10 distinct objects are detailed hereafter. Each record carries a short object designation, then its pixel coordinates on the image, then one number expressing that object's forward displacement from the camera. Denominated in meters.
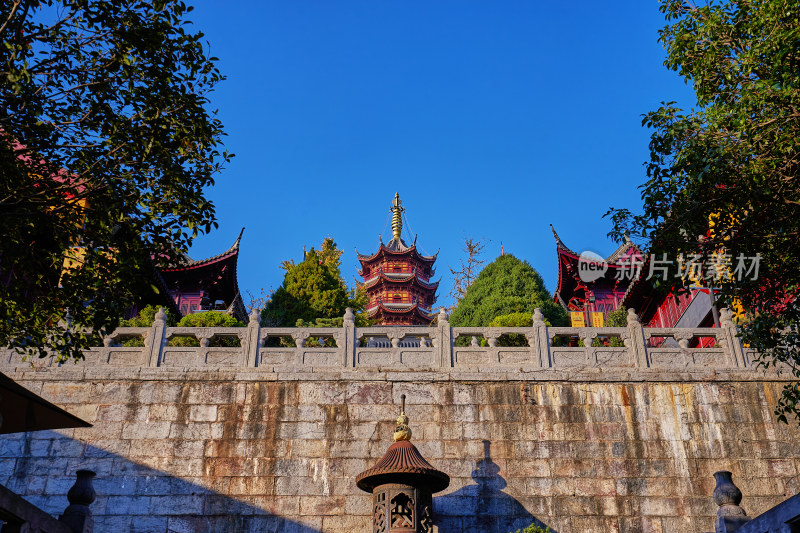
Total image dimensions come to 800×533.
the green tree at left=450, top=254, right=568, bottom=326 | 25.44
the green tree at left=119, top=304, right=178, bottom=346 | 17.59
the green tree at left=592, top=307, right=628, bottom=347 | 22.42
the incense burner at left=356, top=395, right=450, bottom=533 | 9.89
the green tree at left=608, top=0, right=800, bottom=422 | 8.48
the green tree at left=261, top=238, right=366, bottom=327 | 25.61
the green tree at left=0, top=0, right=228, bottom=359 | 7.74
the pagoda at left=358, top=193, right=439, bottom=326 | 38.81
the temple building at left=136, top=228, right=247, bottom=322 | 26.02
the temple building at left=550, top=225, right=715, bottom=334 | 21.62
